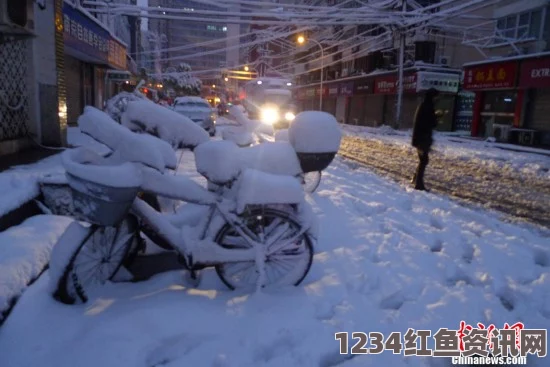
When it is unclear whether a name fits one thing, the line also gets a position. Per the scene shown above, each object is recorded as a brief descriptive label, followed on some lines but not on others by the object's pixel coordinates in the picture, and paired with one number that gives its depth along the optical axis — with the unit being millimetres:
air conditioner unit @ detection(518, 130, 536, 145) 22289
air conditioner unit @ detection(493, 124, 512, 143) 23828
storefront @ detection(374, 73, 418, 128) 31759
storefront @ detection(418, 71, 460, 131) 30031
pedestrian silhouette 8297
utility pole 26734
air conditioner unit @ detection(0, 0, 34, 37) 5918
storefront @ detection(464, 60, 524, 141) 23984
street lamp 26727
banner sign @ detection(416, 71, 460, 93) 29969
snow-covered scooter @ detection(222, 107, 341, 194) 3562
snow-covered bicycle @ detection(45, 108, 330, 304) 3027
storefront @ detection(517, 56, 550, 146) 21672
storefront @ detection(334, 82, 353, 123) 42312
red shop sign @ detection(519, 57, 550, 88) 21319
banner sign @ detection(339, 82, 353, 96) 41781
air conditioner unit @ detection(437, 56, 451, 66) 32281
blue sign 12453
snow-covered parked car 17922
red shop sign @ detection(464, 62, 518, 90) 23906
